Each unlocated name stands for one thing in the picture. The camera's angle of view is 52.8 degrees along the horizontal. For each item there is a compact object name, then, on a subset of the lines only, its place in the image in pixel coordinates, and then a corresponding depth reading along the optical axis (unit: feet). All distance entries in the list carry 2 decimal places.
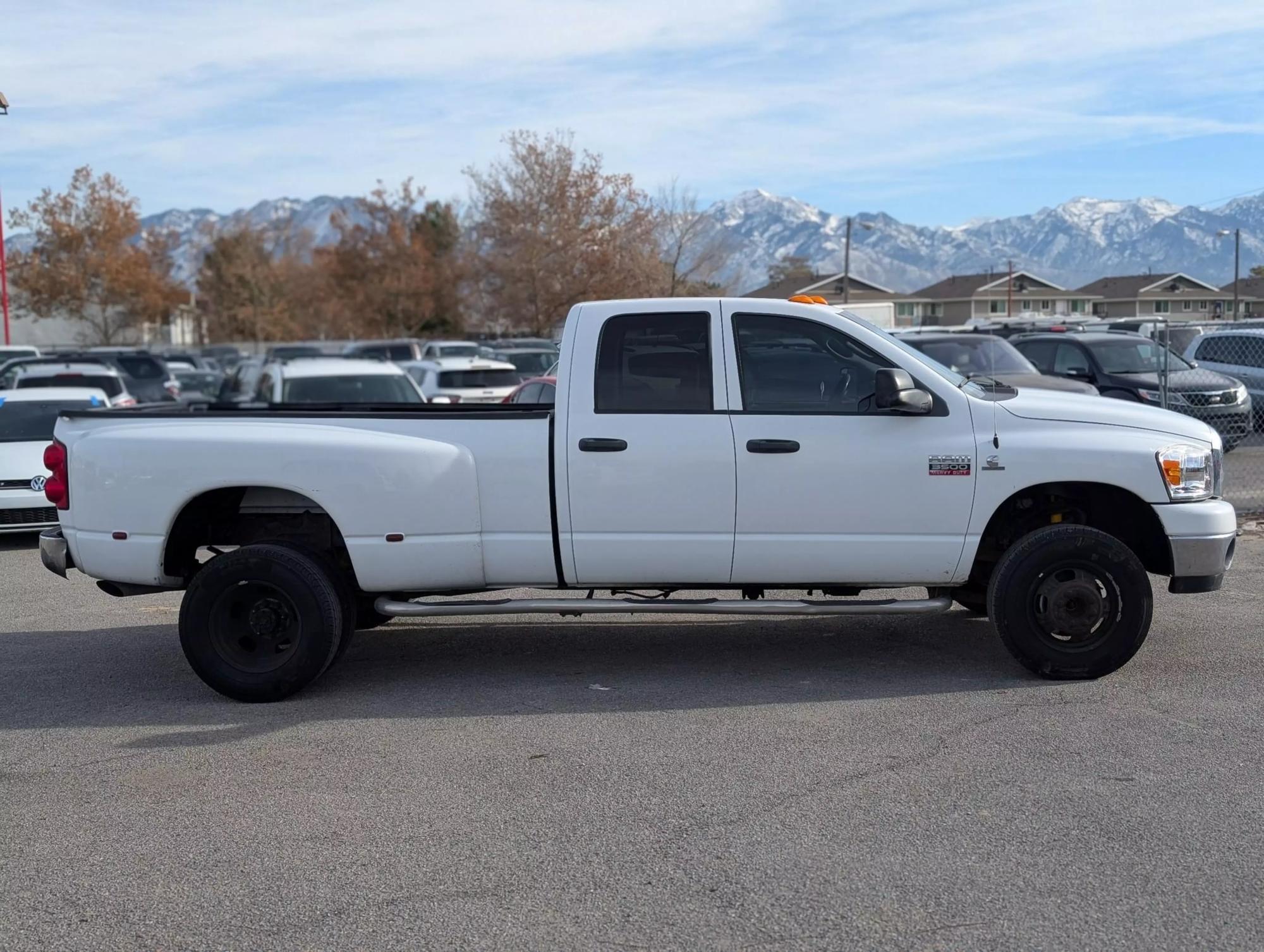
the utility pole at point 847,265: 175.32
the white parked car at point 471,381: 60.95
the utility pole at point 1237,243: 186.50
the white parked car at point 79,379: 57.82
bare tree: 155.74
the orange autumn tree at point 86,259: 175.11
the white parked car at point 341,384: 47.80
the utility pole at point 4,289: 130.41
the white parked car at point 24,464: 38.09
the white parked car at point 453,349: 98.73
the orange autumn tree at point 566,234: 144.97
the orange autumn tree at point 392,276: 201.77
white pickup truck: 21.03
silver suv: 62.34
